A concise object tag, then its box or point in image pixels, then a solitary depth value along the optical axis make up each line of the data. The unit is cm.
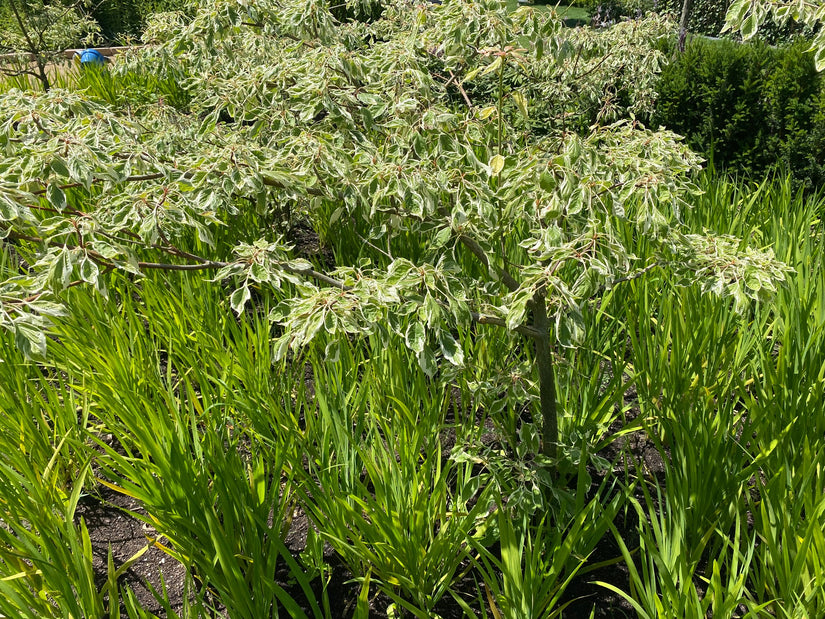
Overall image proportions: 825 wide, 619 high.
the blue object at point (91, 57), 691
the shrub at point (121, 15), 1010
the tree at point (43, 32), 514
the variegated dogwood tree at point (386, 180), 146
